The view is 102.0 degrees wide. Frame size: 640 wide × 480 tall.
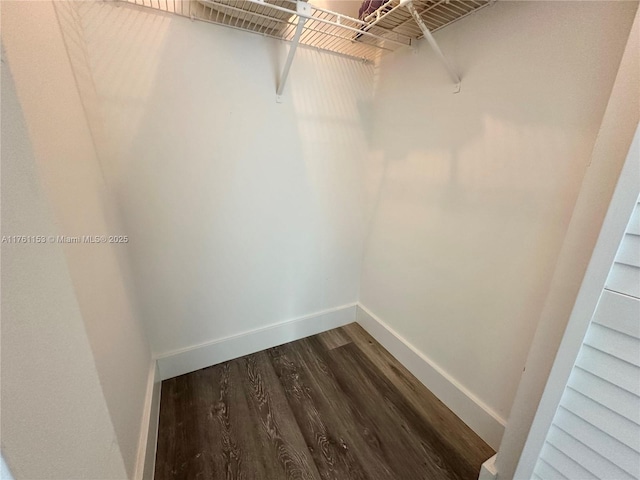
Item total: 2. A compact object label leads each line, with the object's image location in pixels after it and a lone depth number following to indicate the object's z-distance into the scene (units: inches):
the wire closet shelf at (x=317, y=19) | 39.8
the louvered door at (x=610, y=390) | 23.2
